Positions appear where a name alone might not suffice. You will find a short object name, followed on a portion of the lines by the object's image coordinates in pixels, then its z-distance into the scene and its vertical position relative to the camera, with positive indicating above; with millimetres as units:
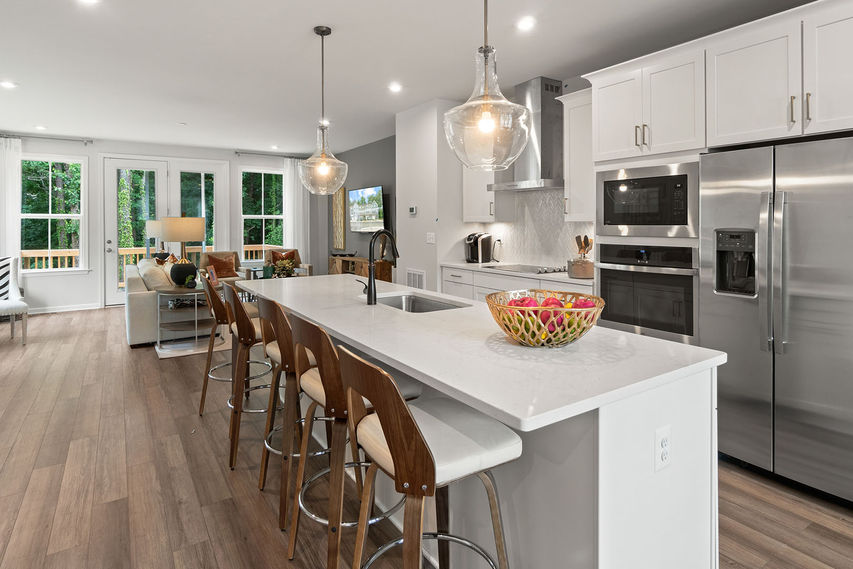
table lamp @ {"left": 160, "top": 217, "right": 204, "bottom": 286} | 5820 +482
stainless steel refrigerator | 2242 -165
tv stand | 6246 +38
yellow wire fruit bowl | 1592 -162
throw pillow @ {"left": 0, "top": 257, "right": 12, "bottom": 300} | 5910 -65
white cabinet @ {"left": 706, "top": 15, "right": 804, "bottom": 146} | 2410 +938
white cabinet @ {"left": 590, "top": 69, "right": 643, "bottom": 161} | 3178 +1005
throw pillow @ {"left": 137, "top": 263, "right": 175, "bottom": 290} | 5270 -85
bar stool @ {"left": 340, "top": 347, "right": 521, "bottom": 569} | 1172 -458
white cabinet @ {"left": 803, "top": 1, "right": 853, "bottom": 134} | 2225 +905
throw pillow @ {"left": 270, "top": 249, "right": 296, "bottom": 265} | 8047 +219
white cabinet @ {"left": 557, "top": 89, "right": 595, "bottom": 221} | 3898 +877
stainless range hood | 4344 +1122
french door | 7750 +962
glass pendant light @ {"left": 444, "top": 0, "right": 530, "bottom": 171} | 2143 +627
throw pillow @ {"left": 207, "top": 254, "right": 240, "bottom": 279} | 7828 +58
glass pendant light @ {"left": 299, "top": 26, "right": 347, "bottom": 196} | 3641 +726
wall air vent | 5445 -97
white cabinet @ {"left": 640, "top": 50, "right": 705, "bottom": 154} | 2820 +958
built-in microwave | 2873 +411
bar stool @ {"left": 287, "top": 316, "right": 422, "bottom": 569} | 1568 -448
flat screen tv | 7502 +918
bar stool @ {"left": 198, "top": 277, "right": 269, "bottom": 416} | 3195 -261
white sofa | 5242 -417
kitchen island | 1225 -465
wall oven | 2896 -127
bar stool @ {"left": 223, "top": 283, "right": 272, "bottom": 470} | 2596 -431
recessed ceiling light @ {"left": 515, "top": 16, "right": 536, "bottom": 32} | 3232 +1600
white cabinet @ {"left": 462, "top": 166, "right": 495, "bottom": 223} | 5078 +734
